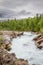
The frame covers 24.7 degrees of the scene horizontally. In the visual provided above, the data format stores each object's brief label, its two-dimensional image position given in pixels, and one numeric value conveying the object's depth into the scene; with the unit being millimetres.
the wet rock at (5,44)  18432
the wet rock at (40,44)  19117
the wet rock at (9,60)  10841
